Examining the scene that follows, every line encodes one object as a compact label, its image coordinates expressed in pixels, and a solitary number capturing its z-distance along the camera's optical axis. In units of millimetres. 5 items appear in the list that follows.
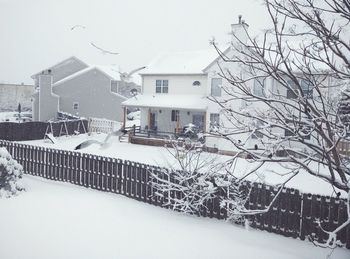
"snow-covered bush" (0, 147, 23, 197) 9438
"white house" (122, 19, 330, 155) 24141
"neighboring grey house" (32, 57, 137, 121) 37281
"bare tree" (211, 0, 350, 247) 4887
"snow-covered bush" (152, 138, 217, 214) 8452
